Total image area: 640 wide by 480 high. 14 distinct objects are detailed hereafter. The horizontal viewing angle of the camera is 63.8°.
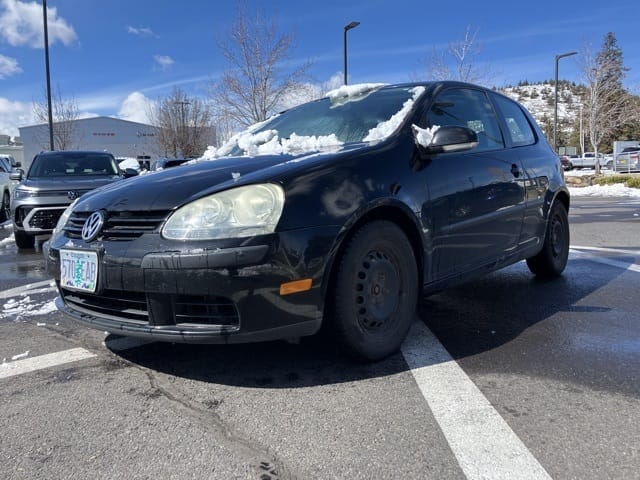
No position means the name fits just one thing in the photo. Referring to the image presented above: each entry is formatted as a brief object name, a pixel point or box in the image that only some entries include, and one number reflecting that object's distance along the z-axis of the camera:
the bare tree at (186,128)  36.91
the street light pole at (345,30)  18.23
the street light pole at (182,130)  37.06
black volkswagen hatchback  2.29
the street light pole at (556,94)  26.03
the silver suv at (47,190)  7.22
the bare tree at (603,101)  28.39
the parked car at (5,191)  12.67
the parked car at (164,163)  15.13
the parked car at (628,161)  28.34
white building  57.25
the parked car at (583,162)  45.78
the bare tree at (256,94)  19.20
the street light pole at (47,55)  16.75
